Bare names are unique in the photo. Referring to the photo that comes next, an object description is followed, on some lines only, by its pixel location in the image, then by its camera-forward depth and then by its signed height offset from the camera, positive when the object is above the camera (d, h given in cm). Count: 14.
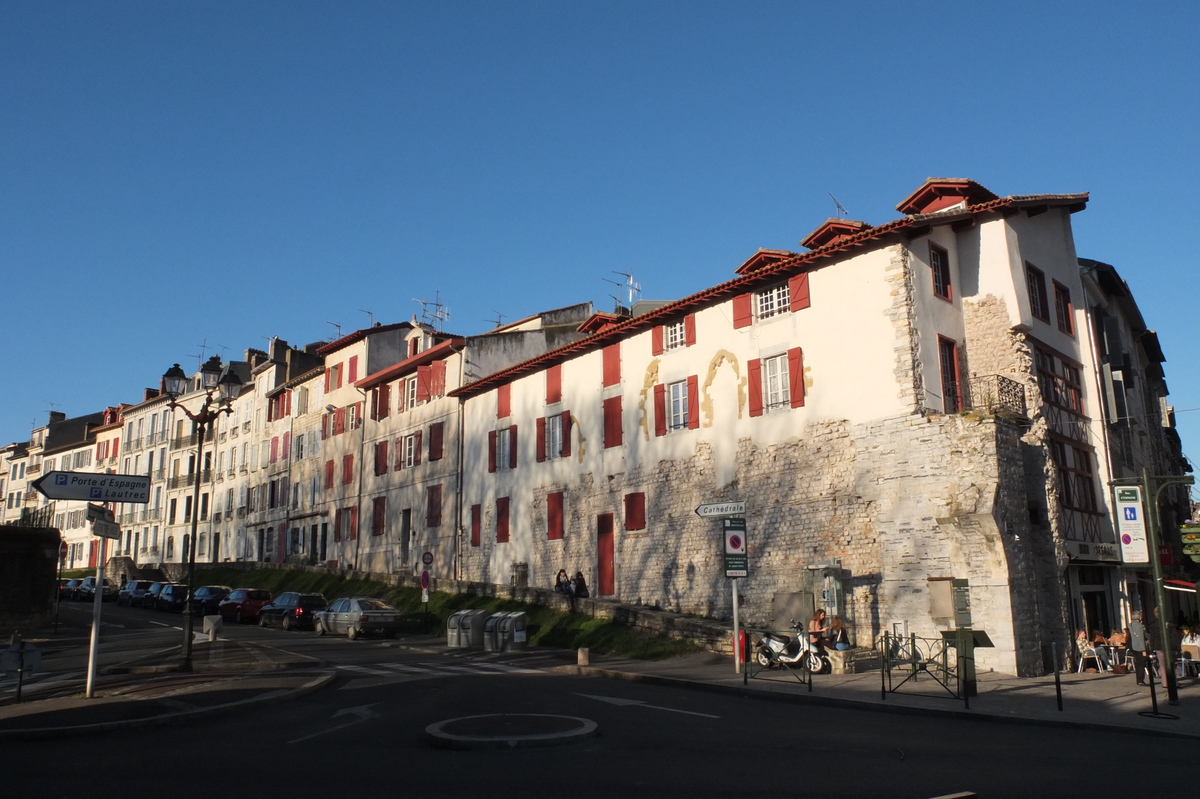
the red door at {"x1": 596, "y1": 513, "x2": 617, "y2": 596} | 2869 +25
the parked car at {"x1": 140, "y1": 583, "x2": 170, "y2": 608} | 4009 -109
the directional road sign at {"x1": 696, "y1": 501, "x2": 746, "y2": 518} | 1798 +109
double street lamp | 1638 +371
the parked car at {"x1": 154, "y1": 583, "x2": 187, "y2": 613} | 3766 -107
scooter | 1784 -179
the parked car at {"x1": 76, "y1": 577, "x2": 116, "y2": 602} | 4559 -93
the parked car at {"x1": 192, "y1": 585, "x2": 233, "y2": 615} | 3459 -104
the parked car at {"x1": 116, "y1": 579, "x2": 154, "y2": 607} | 4162 -89
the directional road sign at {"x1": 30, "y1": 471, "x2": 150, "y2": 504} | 1302 +130
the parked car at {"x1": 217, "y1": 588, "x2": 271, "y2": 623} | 3297 -120
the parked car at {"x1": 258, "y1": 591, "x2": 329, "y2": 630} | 2977 -133
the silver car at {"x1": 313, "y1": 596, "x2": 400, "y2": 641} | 2652 -145
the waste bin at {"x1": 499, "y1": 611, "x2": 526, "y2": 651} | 2331 -166
